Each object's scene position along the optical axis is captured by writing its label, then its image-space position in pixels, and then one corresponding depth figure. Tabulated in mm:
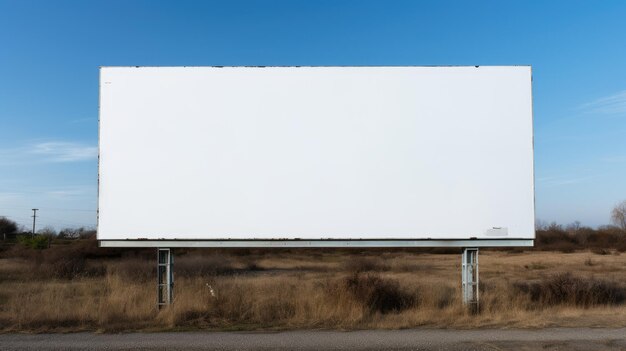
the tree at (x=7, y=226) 88950
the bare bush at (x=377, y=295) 12719
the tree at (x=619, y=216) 106750
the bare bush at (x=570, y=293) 13859
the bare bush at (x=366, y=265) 33281
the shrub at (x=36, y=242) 43344
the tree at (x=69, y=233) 80025
